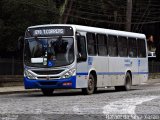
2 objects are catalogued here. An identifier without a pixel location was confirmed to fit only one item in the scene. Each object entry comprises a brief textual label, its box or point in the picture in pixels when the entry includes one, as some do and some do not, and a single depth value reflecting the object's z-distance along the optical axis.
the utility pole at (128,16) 43.91
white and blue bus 24.39
